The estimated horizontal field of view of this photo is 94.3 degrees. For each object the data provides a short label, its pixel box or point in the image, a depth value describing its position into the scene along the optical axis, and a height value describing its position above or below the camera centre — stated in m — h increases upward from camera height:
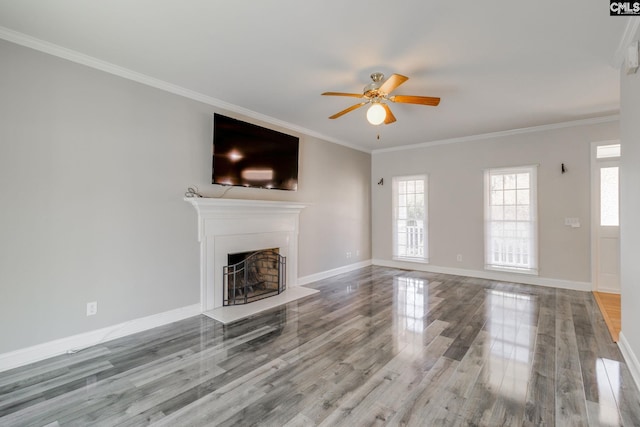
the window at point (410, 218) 6.29 -0.04
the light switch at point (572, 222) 4.73 -0.08
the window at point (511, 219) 5.13 -0.05
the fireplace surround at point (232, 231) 3.71 -0.23
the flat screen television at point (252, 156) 3.74 +0.83
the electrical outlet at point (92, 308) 2.85 -0.91
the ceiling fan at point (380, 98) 2.91 +1.24
